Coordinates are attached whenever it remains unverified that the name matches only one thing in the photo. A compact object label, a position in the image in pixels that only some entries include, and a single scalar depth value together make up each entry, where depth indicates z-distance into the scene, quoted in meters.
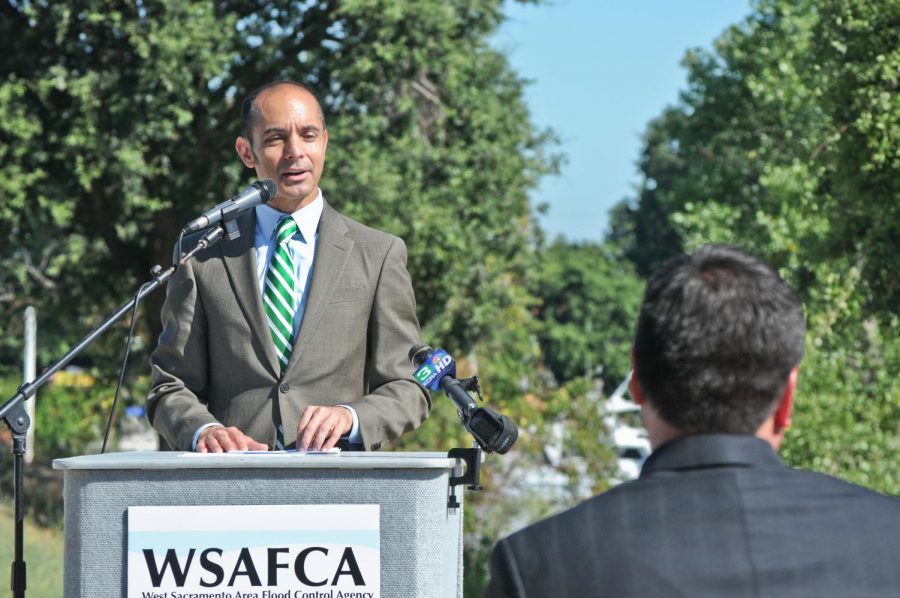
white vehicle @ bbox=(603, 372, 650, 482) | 32.79
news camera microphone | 5.79
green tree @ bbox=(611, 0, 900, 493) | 17.78
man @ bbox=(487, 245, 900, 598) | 3.47
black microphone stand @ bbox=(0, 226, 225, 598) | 6.62
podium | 5.76
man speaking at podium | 7.13
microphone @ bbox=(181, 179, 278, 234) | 7.04
